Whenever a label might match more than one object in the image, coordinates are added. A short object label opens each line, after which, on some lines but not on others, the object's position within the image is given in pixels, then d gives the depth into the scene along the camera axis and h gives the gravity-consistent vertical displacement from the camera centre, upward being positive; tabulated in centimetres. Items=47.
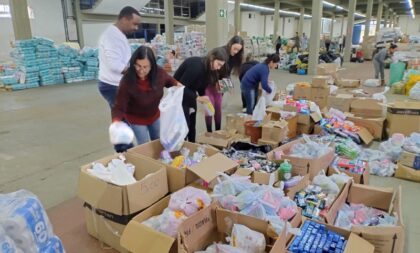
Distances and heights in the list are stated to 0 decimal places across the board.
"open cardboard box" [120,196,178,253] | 142 -88
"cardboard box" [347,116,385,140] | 383 -96
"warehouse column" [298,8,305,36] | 1934 +147
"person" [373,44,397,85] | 789 -45
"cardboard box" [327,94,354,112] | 444 -80
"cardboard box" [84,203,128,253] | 180 -104
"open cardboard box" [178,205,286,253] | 145 -87
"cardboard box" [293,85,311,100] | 507 -75
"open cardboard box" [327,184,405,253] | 152 -93
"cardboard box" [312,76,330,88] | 491 -57
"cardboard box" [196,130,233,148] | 315 -93
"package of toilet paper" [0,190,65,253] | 101 -57
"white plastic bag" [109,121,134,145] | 200 -53
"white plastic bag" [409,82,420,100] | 606 -92
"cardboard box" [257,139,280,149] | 319 -97
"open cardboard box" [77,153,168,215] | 168 -79
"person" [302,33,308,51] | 1801 +18
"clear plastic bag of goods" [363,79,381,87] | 776 -93
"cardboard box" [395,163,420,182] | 276 -111
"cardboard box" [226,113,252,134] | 365 -88
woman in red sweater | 200 -31
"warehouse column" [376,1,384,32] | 1869 +183
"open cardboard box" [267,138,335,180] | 228 -86
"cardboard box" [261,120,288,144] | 326 -88
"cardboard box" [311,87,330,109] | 489 -78
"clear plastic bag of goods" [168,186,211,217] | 164 -81
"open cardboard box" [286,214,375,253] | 142 -90
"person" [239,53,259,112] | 477 -27
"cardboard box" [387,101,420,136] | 360 -84
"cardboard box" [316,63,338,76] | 741 -57
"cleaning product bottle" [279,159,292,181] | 219 -86
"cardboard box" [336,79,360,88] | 689 -84
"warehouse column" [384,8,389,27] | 2361 +208
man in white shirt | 241 -1
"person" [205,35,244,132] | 306 -19
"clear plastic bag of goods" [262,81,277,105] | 412 -63
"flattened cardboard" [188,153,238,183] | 191 -75
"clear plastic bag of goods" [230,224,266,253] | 143 -87
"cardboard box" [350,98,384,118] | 404 -81
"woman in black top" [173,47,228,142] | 267 -25
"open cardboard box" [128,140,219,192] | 194 -75
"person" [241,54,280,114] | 381 -41
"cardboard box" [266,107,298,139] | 375 -88
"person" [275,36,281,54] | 1392 -6
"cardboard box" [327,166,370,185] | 239 -98
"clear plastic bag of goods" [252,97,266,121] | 350 -71
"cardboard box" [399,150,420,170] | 280 -102
